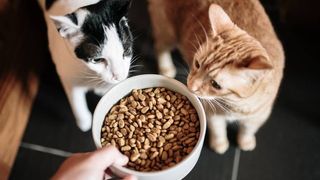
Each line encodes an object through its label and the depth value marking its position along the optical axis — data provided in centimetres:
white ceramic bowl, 87
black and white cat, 101
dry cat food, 94
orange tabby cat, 96
